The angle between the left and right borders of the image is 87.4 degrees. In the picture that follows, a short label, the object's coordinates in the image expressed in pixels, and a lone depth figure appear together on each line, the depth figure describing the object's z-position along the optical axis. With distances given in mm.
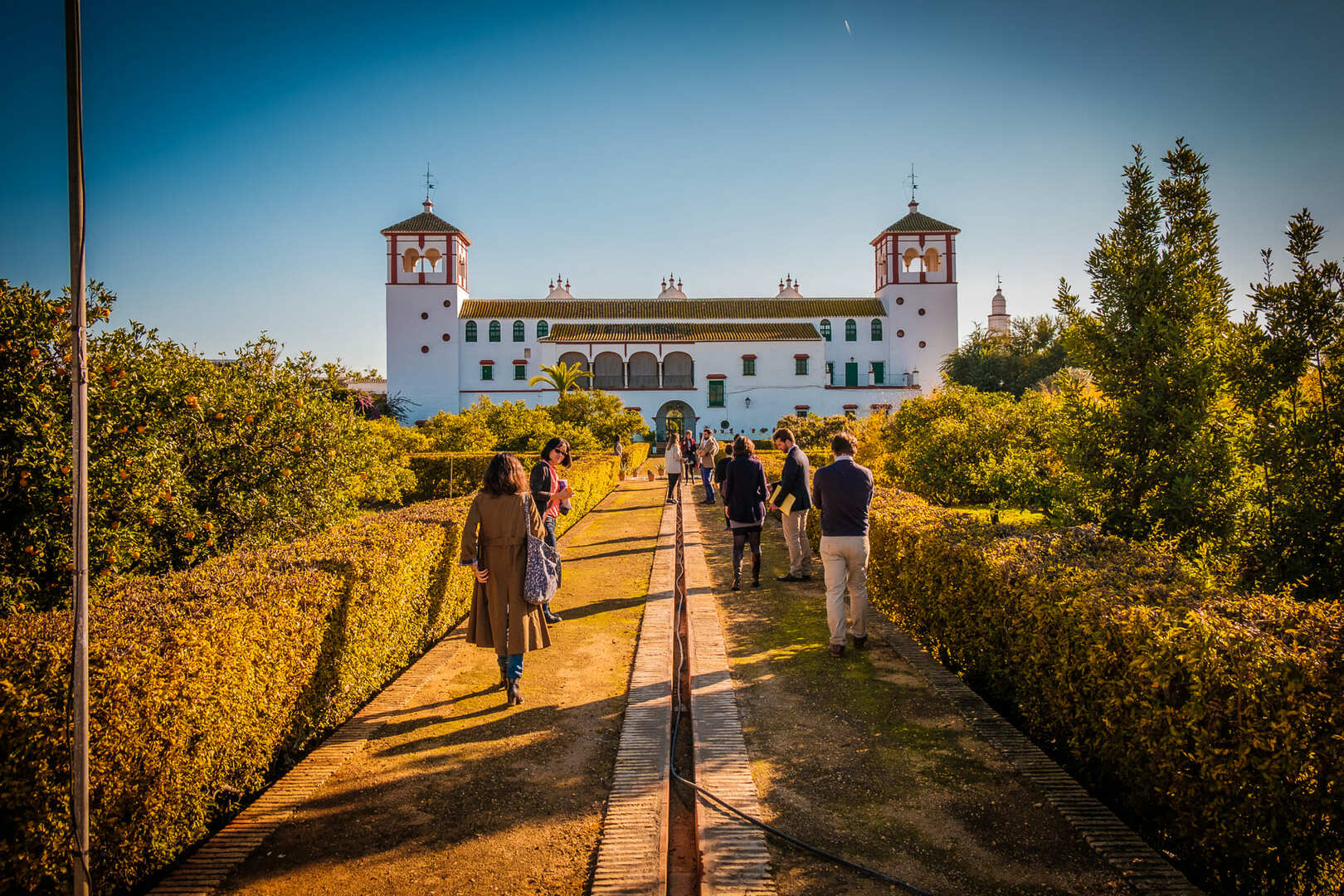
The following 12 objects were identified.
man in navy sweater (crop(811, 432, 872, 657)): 5043
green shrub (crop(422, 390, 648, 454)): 20531
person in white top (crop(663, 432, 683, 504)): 13512
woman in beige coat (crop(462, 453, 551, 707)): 4203
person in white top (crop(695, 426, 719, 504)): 15078
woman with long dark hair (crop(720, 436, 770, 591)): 7035
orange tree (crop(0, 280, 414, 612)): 4543
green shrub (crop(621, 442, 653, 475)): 24542
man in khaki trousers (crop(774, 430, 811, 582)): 7094
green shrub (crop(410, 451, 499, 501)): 15945
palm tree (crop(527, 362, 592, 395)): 35375
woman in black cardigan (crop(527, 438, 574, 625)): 5867
